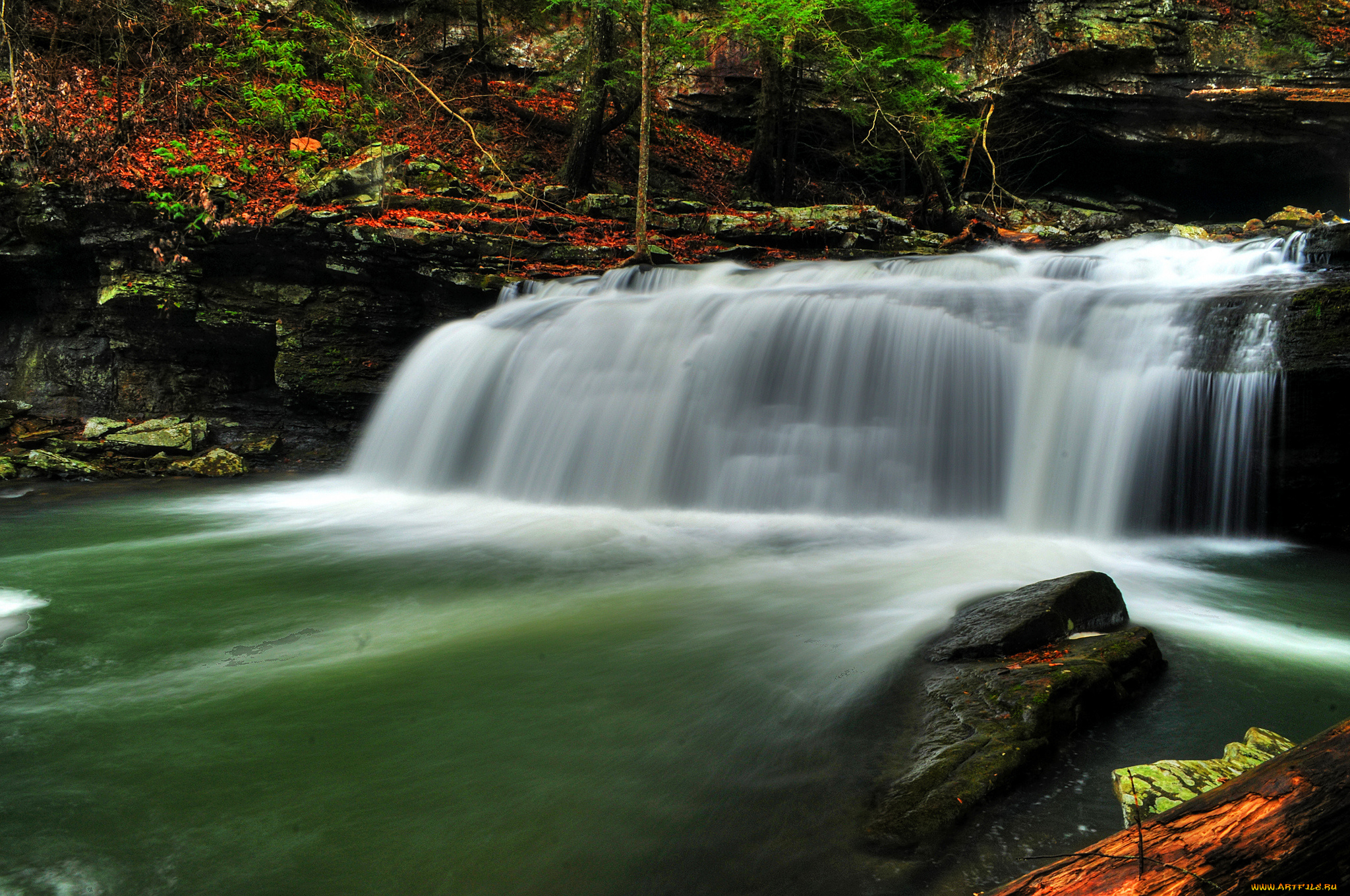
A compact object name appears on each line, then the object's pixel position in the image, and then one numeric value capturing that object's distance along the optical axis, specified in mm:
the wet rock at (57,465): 8617
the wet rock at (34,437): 9266
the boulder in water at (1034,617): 3115
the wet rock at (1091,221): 15664
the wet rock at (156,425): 9430
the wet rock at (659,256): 11422
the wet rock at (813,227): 11938
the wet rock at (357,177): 10109
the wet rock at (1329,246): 7816
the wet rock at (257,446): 10148
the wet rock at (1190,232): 13559
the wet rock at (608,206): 12523
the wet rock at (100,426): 9312
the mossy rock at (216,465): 9234
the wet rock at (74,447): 9047
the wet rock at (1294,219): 13859
